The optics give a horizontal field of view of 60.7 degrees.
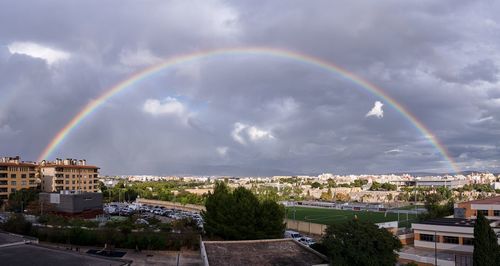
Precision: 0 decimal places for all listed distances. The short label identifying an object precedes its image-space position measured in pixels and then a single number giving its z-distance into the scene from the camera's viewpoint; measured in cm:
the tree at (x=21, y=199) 5841
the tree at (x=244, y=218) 3144
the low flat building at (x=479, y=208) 3631
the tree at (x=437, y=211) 4450
